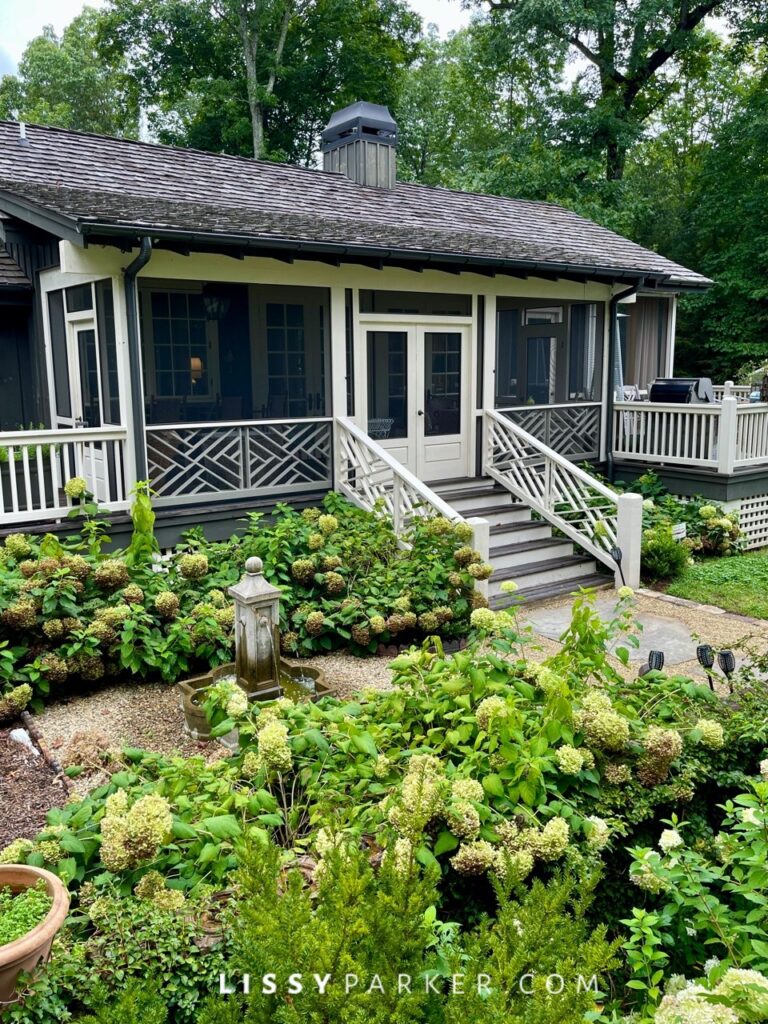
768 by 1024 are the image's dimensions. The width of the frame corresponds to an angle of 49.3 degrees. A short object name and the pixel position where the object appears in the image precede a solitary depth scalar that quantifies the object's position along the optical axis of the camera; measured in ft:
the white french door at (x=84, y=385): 28.78
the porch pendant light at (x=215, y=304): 29.81
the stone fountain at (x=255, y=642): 17.67
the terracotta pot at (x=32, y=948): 7.53
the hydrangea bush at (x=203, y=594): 19.36
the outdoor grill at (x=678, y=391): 43.06
